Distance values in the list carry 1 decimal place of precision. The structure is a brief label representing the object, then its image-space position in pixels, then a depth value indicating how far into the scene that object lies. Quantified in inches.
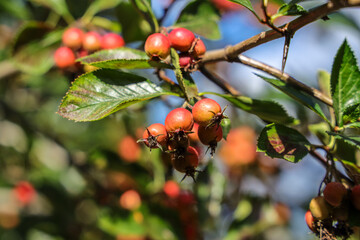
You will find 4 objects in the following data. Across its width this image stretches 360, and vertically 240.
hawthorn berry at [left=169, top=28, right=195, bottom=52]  17.7
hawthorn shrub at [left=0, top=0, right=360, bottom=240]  17.2
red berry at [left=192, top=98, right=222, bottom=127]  16.6
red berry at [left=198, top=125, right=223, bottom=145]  17.0
